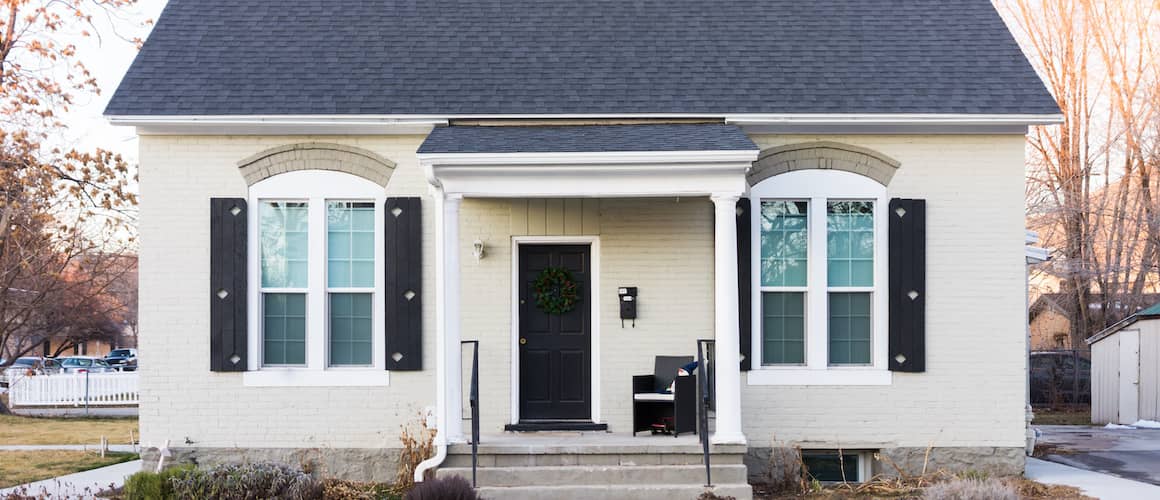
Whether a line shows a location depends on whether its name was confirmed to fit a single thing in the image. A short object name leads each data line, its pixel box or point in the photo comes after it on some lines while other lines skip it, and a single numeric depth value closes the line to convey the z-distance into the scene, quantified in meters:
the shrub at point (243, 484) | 8.81
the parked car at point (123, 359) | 39.95
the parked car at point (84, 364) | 38.56
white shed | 18.08
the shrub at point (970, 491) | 8.62
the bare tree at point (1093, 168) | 25.38
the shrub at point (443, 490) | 8.08
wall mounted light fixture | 10.75
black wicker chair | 9.98
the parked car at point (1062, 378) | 22.44
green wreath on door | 10.84
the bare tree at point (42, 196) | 20.23
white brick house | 10.51
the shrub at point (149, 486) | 8.80
